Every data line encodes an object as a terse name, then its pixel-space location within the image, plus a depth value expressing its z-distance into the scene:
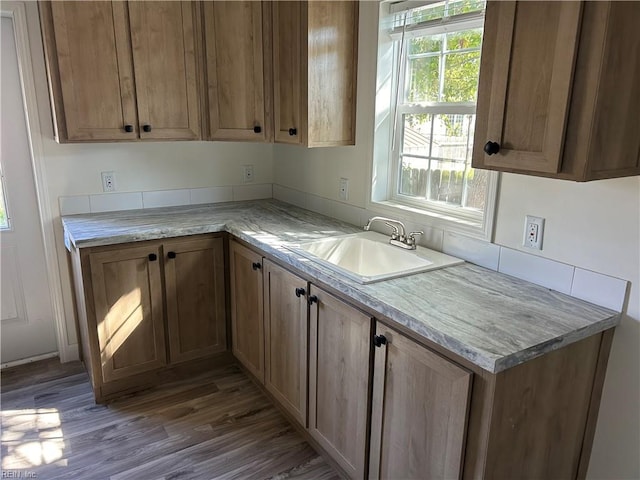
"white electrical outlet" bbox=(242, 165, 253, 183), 3.24
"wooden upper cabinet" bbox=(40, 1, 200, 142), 2.28
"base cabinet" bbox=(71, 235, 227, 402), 2.38
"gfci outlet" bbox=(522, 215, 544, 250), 1.70
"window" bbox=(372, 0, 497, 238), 1.99
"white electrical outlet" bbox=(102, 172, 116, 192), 2.79
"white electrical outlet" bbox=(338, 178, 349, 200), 2.63
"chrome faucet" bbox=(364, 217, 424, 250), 2.12
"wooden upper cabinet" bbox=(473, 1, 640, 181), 1.19
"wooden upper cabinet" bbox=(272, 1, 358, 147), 2.29
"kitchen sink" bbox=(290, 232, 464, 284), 2.00
